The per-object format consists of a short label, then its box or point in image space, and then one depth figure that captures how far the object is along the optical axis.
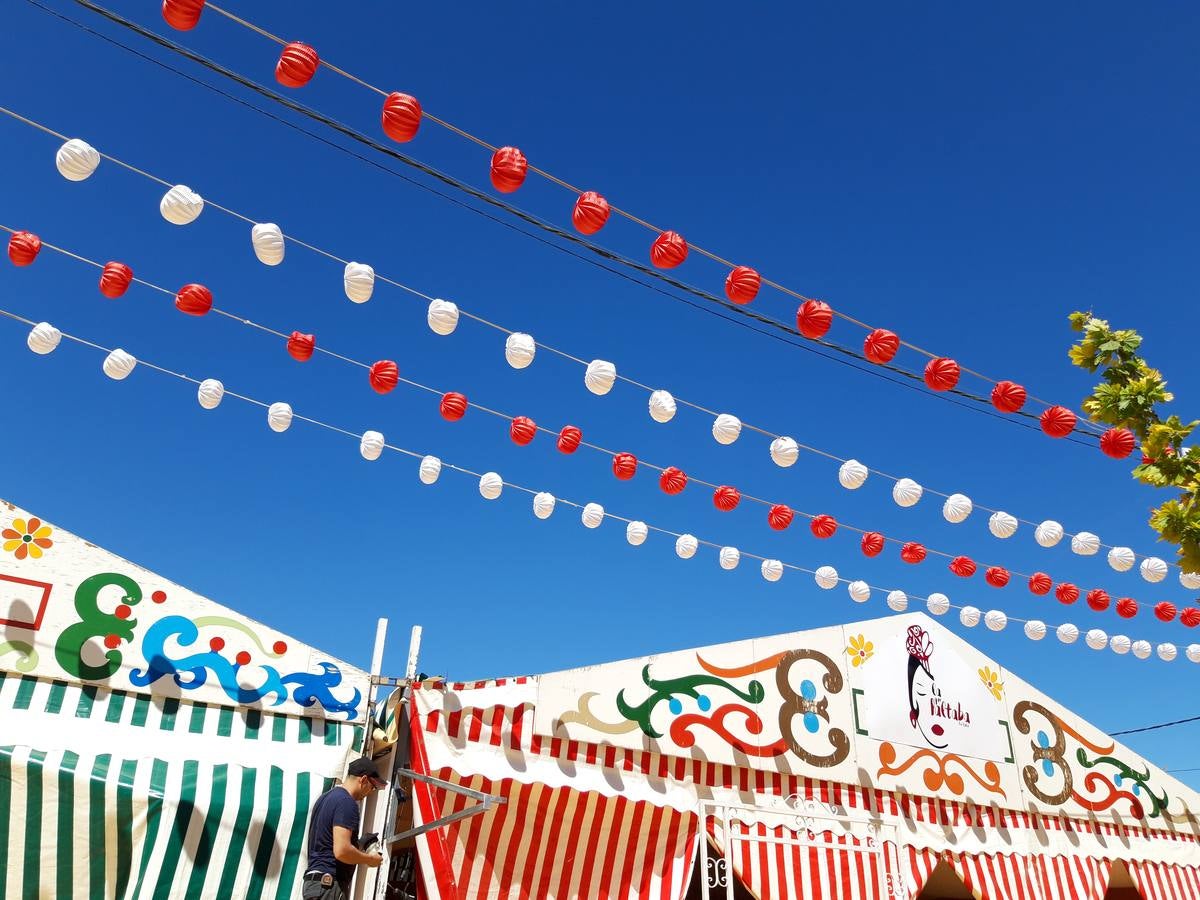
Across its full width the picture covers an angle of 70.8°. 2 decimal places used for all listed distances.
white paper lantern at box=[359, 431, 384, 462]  7.93
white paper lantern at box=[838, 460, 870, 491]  8.65
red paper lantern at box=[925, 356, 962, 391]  7.71
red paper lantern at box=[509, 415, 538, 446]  7.88
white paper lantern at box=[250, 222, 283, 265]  6.15
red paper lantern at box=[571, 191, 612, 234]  6.24
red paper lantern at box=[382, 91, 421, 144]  5.68
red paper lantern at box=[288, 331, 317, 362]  6.92
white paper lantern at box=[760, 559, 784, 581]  10.04
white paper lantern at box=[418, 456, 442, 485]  8.36
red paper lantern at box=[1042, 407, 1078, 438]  8.24
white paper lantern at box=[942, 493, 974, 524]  9.13
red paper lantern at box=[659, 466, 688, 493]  8.73
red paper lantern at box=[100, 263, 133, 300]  6.33
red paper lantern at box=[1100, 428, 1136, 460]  8.45
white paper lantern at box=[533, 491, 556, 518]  8.72
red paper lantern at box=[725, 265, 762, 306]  6.79
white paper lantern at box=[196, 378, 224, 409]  7.31
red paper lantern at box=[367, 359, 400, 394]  7.25
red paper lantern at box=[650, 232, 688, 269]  6.52
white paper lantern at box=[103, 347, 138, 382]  7.03
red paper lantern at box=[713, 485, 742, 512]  8.92
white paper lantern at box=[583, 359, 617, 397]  7.44
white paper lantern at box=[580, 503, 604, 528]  8.90
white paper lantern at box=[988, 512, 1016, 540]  9.45
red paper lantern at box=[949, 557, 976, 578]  9.90
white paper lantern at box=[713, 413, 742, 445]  8.04
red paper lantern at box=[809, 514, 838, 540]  9.22
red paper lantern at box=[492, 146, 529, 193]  5.86
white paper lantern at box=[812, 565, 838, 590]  10.22
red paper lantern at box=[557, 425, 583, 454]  8.01
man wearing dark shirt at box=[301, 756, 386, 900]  5.30
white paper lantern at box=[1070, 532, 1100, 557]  9.61
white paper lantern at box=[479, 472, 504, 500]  8.64
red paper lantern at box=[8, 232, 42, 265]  6.06
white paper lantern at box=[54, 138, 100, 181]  5.60
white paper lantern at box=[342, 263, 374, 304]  6.46
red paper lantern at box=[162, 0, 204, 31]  5.08
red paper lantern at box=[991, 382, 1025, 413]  7.96
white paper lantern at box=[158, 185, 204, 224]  5.87
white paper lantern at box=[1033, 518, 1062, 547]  9.52
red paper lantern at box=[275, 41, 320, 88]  5.39
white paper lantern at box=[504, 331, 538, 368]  7.22
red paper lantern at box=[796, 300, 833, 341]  7.10
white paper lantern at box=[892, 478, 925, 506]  8.91
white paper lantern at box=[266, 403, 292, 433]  7.64
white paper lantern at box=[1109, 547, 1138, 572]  9.68
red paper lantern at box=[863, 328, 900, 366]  7.39
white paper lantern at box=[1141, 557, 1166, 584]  9.86
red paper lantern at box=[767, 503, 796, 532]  8.99
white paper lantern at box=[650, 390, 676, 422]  7.77
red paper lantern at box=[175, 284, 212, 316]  6.54
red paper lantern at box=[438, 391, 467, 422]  7.72
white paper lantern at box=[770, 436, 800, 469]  8.34
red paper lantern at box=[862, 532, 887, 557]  9.51
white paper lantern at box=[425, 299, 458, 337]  6.84
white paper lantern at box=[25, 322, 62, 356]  6.69
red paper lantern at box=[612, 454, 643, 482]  8.48
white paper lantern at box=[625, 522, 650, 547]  9.45
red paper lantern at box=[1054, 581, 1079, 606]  10.12
